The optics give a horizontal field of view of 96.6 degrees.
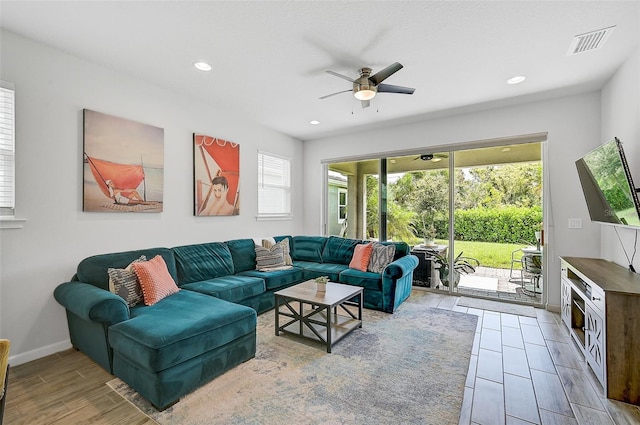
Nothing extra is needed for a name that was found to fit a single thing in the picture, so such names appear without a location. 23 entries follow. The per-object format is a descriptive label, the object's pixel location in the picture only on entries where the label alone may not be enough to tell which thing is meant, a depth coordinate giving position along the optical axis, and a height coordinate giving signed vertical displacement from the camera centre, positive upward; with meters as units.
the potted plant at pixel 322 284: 3.04 -0.77
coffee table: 2.77 -1.10
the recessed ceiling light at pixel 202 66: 2.91 +1.52
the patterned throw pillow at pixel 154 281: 2.62 -0.66
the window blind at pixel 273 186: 5.07 +0.49
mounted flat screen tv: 2.24 +0.24
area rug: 1.85 -1.31
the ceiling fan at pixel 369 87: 2.79 +1.26
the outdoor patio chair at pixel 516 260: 4.27 -0.71
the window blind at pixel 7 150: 2.39 +0.52
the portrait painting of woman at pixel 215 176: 3.93 +0.53
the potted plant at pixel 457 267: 4.59 -0.88
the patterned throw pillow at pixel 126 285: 2.54 -0.66
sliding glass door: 4.16 -0.04
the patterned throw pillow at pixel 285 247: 4.48 -0.55
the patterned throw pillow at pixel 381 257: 4.02 -0.64
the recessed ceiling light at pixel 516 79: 3.16 +1.51
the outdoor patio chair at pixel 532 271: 4.09 -0.85
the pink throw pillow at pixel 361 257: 4.14 -0.66
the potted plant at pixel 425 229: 4.81 -0.27
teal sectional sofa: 1.94 -0.87
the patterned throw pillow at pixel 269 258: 4.21 -0.68
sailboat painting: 2.87 +0.51
